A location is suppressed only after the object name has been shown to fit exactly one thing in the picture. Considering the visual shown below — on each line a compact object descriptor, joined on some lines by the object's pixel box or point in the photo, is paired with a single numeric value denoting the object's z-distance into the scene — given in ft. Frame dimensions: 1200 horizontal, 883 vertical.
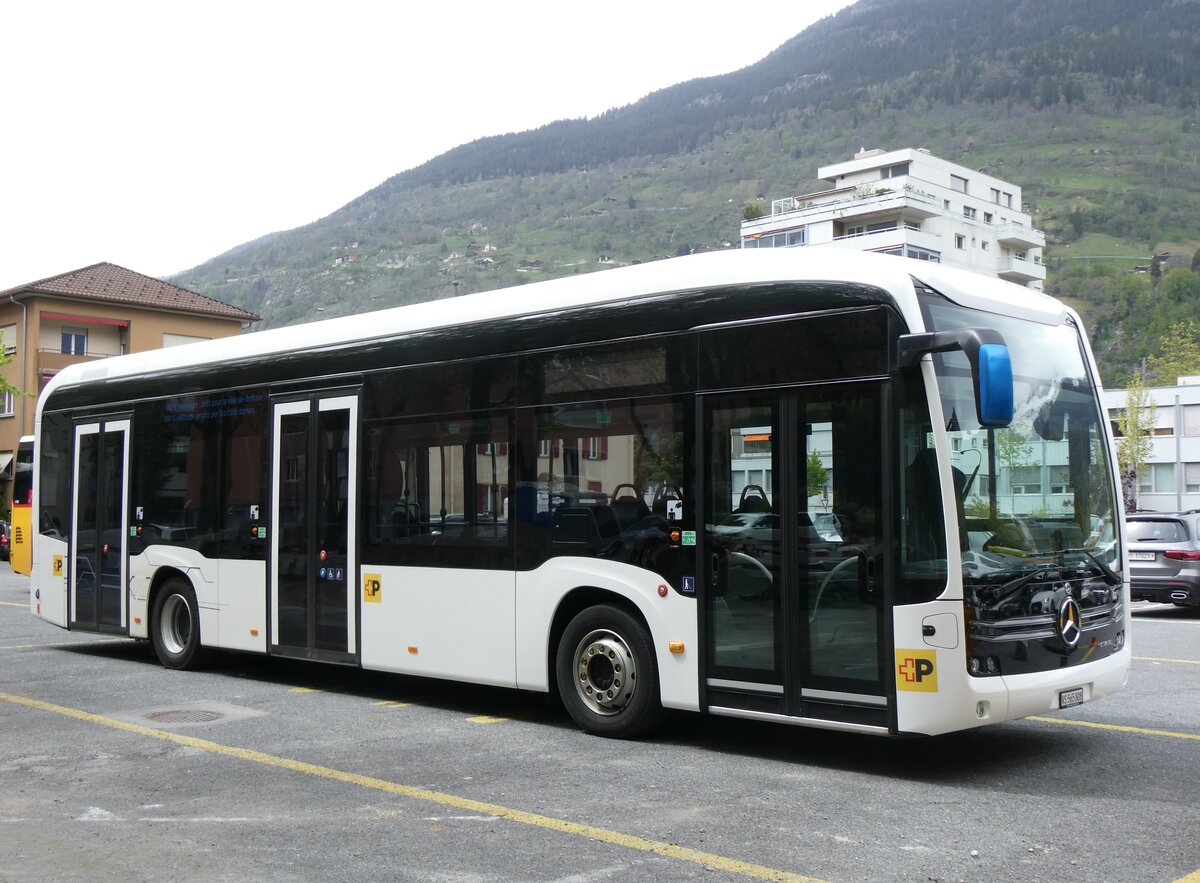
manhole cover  31.65
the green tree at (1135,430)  203.82
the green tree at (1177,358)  224.82
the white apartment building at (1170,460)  236.84
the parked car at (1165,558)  60.23
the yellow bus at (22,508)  74.70
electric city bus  23.56
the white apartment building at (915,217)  254.88
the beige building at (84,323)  185.26
